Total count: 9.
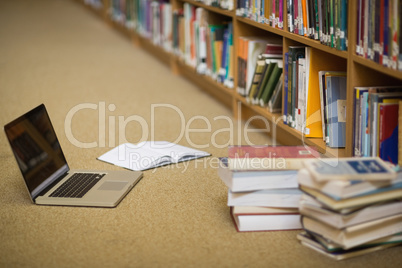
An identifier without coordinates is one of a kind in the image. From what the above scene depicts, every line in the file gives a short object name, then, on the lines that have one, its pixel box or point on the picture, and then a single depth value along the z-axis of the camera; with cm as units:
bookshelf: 231
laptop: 228
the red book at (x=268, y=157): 204
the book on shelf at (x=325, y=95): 259
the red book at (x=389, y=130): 215
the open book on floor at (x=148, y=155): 281
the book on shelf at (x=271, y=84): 309
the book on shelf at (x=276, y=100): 308
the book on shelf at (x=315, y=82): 270
